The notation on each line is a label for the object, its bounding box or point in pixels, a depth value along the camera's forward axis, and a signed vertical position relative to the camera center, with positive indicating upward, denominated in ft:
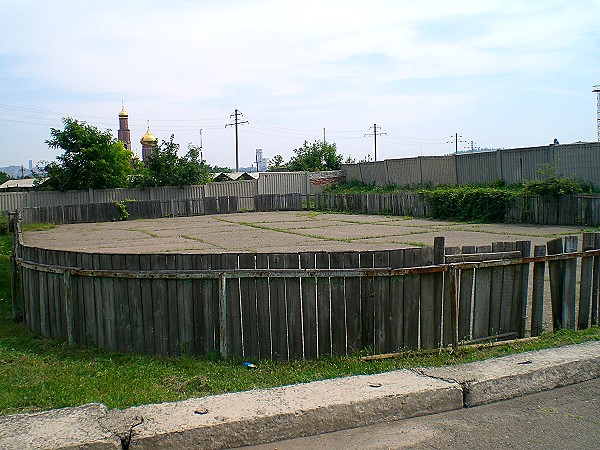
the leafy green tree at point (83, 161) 136.67 +2.96
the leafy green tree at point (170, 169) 143.84 +0.72
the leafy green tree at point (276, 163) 238.54 +2.77
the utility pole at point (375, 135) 300.40 +15.22
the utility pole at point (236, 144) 247.29 +10.12
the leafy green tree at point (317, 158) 189.88 +3.35
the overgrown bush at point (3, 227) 102.53 -7.90
